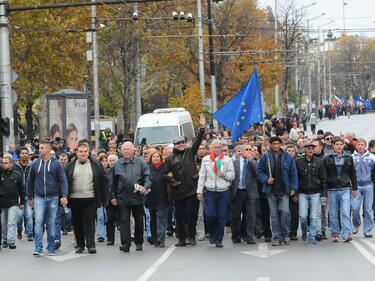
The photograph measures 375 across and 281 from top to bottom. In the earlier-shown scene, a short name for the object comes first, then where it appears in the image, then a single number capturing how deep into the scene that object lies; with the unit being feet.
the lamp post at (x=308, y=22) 280.37
